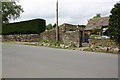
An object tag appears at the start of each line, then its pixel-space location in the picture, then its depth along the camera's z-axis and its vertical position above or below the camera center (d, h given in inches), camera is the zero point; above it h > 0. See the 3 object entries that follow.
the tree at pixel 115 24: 419.1 +48.2
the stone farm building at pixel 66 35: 622.2 +22.9
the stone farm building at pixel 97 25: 1252.6 +150.3
